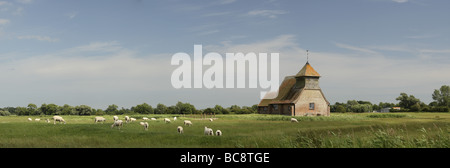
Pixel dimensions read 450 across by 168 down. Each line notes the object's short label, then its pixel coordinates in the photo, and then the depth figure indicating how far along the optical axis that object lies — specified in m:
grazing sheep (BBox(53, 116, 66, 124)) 47.84
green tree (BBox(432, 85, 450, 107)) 139.62
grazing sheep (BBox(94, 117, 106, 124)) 49.97
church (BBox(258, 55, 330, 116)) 71.38
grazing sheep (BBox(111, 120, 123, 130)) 34.02
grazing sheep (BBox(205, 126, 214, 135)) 28.52
